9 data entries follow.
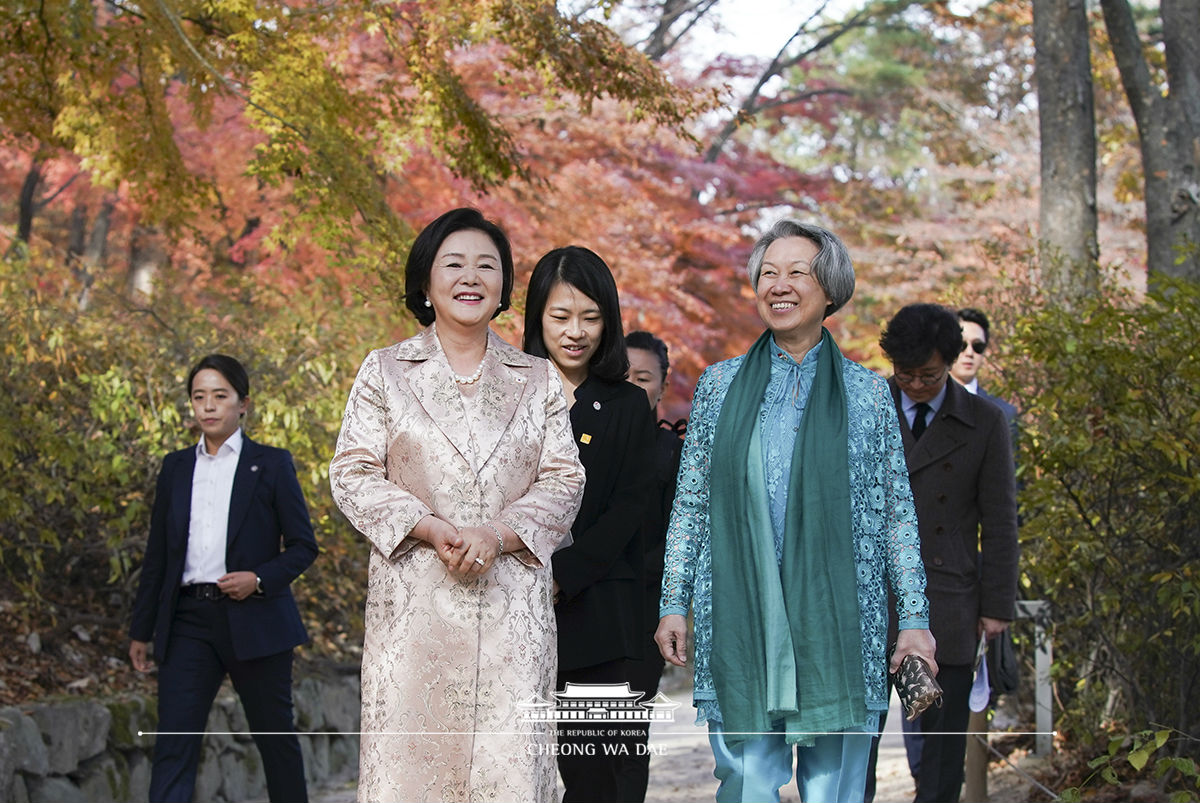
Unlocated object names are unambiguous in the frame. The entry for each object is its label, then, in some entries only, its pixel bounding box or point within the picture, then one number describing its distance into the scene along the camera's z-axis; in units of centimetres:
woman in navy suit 561
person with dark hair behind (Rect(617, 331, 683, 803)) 499
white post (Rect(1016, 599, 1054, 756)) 718
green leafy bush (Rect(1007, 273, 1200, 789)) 574
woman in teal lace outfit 365
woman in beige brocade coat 370
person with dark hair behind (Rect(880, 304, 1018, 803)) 555
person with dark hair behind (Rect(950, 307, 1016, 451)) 709
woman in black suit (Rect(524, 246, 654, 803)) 447
